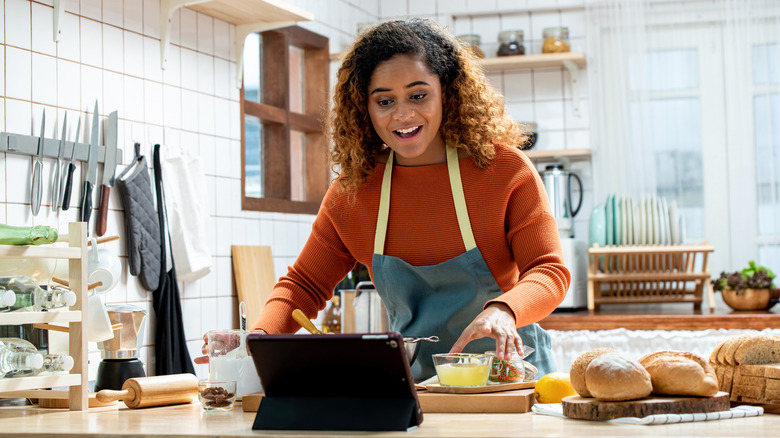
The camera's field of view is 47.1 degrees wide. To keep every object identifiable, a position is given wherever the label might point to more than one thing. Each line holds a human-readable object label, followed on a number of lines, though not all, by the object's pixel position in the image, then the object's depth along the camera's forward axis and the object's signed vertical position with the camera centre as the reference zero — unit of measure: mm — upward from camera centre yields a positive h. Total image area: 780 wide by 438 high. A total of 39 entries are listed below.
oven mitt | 2838 +88
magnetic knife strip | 2400 +301
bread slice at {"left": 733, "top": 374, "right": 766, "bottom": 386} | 1400 -222
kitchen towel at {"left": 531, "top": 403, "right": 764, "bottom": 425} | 1249 -253
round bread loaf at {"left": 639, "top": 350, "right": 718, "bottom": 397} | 1314 -200
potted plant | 3816 -210
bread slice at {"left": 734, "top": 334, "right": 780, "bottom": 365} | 1426 -177
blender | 1891 -214
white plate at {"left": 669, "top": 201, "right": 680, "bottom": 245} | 4023 +78
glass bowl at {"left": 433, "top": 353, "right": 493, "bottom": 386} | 1442 -199
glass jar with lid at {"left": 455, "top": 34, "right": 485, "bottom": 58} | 4418 +1024
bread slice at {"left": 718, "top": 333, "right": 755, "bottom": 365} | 1435 -176
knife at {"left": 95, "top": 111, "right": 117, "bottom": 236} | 2732 +267
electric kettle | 4180 +226
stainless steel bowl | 1563 -178
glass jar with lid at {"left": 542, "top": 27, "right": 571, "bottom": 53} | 4363 +999
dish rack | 3945 -141
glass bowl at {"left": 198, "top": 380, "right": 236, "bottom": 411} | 1530 -249
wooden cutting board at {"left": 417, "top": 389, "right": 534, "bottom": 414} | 1398 -248
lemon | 1461 -239
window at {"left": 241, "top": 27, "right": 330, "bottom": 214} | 3820 +547
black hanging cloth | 2953 -239
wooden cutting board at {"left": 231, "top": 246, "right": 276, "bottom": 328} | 3461 -105
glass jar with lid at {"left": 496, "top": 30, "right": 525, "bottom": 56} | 4402 +995
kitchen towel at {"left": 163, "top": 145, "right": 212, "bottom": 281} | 3072 +131
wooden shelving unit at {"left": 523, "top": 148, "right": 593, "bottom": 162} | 4301 +436
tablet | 1243 -195
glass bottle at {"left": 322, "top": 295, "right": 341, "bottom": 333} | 3850 -303
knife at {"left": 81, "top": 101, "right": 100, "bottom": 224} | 2666 +229
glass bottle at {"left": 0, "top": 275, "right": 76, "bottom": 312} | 1646 -77
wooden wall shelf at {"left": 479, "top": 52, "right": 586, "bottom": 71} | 4328 +896
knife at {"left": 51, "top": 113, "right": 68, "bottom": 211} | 2564 +197
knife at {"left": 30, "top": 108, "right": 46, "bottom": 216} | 2482 +190
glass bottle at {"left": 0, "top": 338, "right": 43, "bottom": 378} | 1622 -197
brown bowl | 3820 -252
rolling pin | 1614 -258
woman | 1799 +99
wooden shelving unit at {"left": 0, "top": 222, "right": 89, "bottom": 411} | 1587 -123
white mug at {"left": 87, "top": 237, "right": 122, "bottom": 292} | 2037 -38
